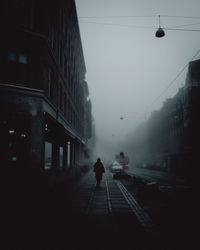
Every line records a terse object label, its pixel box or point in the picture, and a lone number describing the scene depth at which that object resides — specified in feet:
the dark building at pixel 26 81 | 41.88
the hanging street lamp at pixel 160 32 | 47.98
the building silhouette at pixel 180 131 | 113.50
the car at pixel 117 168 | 101.87
